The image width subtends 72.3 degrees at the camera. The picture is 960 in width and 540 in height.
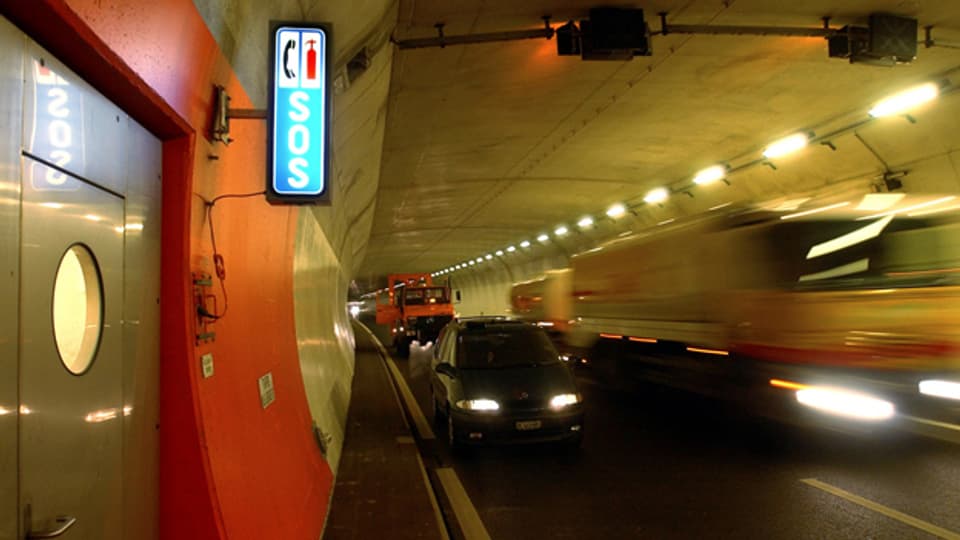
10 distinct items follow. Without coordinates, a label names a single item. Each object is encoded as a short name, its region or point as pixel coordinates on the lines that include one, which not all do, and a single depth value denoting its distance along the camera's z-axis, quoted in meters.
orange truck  24.59
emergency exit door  2.30
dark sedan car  8.11
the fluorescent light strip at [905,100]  11.38
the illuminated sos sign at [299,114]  4.39
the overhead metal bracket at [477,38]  8.26
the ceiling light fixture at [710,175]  17.64
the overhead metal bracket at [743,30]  8.25
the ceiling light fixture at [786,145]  14.50
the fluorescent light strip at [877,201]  7.89
